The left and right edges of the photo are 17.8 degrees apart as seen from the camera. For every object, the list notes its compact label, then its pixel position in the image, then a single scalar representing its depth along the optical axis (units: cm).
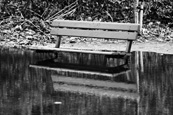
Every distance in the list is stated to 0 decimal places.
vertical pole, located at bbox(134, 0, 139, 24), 1465
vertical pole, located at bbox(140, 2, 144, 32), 1454
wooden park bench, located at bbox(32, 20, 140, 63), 1081
